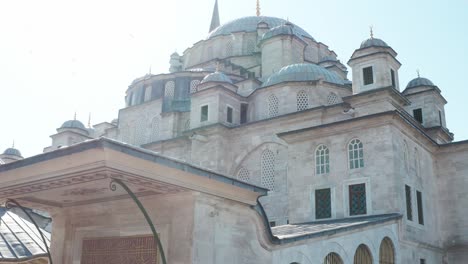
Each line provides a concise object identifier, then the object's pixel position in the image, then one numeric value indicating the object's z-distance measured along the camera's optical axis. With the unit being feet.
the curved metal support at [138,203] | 15.93
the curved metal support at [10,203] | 20.83
